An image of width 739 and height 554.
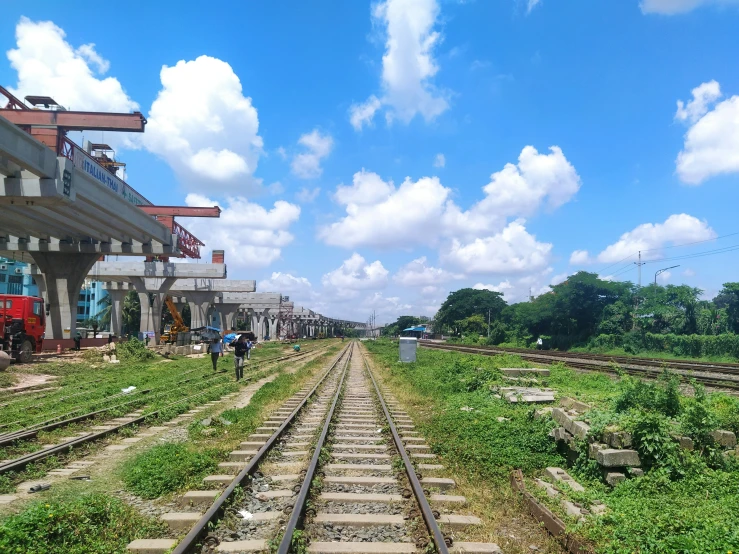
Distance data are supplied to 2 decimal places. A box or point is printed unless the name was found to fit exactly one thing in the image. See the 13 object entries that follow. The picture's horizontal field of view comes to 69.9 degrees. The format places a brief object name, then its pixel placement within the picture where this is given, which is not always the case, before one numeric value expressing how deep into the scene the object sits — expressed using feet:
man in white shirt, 76.18
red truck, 84.09
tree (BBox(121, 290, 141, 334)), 273.33
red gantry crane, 108.47
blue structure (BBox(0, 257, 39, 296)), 264.13
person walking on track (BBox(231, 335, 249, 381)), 64.95
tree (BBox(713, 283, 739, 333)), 146.20
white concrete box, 101.19
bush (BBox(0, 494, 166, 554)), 15.14
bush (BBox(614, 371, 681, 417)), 27.35
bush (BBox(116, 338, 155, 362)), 102.78
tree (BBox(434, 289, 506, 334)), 324.19
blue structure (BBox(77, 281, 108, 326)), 333.31
